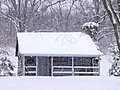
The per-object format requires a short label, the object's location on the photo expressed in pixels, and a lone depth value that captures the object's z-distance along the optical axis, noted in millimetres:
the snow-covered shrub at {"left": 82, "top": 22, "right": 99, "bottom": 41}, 34750
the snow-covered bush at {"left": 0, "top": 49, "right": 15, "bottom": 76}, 30880
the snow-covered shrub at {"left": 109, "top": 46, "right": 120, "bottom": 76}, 30759
